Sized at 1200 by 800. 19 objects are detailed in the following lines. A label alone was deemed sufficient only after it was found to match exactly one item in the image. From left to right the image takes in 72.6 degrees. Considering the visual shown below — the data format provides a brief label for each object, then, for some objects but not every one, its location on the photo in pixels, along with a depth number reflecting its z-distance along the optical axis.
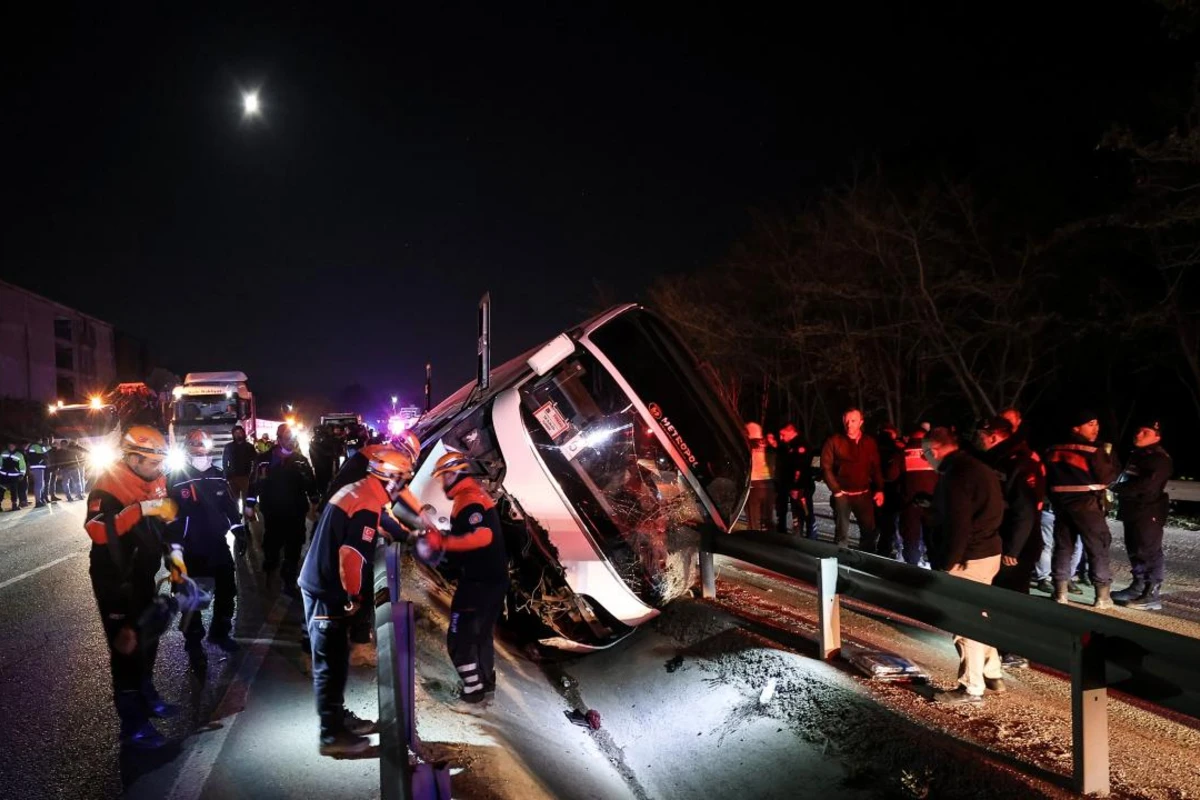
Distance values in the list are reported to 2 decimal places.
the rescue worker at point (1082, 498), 7.25
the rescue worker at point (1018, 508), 6.18
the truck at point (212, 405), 24.05
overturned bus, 6.44
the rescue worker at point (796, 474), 11.11
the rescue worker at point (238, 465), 10.93
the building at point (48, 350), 48.14
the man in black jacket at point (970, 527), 5.16
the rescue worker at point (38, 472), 18.33
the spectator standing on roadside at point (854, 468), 8.62
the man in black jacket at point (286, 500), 8.42
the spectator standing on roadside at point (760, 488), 10.50
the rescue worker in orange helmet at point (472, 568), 5.29
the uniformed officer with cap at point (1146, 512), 7.36
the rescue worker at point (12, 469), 17.20
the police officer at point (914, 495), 8.50
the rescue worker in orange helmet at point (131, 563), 4.68
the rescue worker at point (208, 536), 6.53
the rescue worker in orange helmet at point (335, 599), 4.58
